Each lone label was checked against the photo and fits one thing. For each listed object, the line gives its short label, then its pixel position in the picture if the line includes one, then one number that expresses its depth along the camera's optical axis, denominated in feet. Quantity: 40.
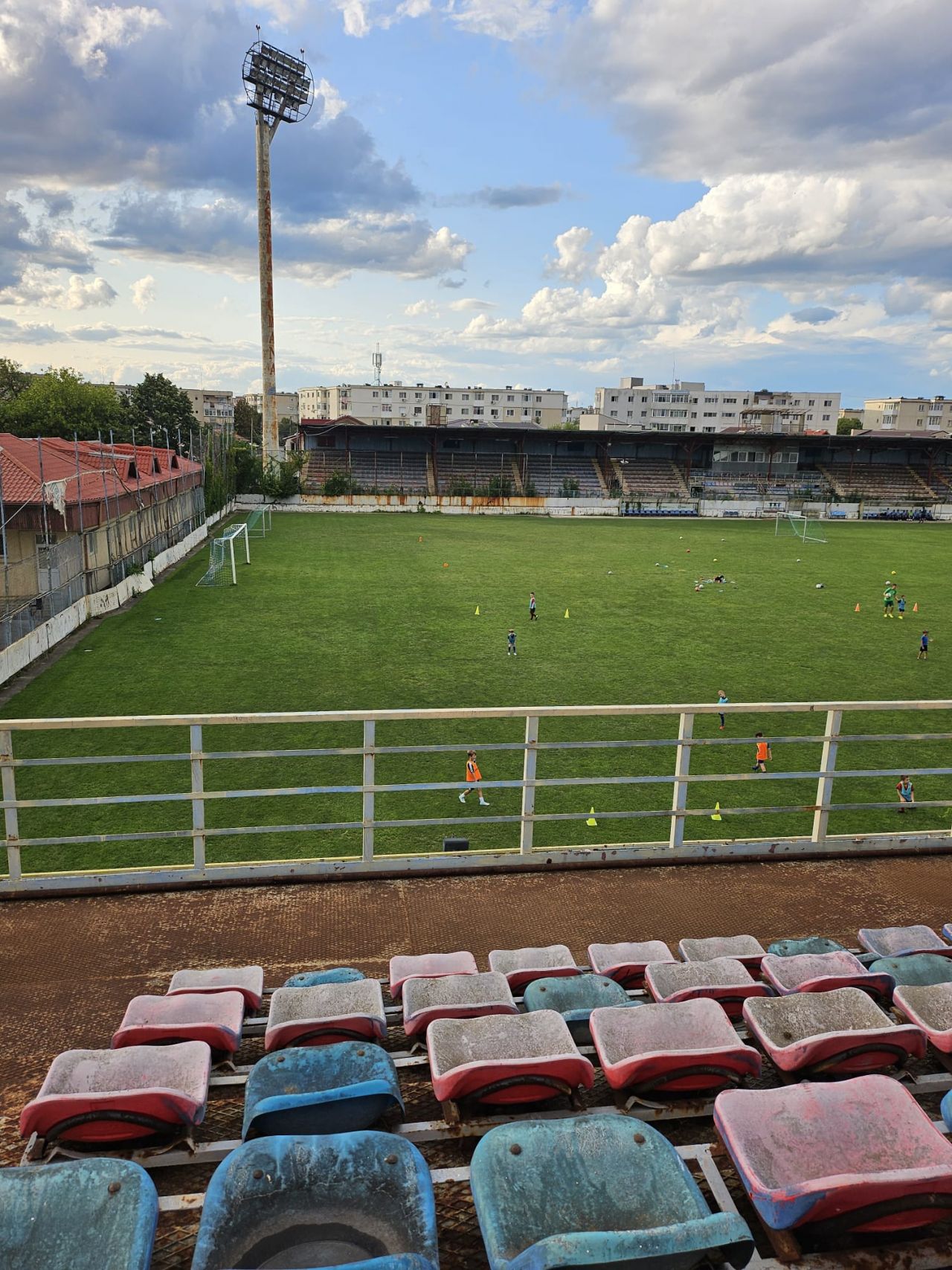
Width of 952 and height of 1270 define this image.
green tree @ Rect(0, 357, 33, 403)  265.95
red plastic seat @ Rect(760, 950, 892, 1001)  12.73
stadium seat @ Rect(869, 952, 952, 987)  13.58
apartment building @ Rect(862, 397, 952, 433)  458.50
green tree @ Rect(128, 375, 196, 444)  279.69
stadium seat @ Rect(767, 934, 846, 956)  14.85
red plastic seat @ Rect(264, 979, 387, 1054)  11.44
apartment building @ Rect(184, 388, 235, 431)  597.93
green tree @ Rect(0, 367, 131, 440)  223.51
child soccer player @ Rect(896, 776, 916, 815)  43.52
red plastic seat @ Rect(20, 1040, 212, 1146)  9.47
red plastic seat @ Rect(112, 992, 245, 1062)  11.54
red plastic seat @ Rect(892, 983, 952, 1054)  11.65
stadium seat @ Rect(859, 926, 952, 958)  14.99
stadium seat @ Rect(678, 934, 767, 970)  14.70
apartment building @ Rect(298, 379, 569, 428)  461.37
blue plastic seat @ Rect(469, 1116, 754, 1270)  6.94
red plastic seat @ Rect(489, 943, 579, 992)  13.58
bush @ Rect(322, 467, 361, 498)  227.40
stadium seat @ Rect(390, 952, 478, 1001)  13.90
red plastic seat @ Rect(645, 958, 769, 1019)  12.44
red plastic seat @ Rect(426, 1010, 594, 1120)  9.86
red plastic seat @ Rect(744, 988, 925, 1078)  10.81
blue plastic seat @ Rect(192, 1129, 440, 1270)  7.60
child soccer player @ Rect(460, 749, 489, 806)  43.02
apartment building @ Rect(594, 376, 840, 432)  466.70
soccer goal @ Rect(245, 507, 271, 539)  166.61
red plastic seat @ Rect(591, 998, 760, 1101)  10.27
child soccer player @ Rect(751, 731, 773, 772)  47.96
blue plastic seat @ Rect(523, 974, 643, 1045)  12.61
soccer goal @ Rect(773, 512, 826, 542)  182.77
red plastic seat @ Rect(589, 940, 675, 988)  14.14
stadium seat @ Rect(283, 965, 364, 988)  13.46
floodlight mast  216.54
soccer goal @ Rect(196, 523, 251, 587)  110.46
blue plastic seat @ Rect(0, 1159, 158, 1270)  7.46
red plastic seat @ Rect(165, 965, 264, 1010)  13.23
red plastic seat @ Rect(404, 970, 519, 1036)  11.84
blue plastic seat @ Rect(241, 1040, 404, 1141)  9.26
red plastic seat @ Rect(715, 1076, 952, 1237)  8.12
